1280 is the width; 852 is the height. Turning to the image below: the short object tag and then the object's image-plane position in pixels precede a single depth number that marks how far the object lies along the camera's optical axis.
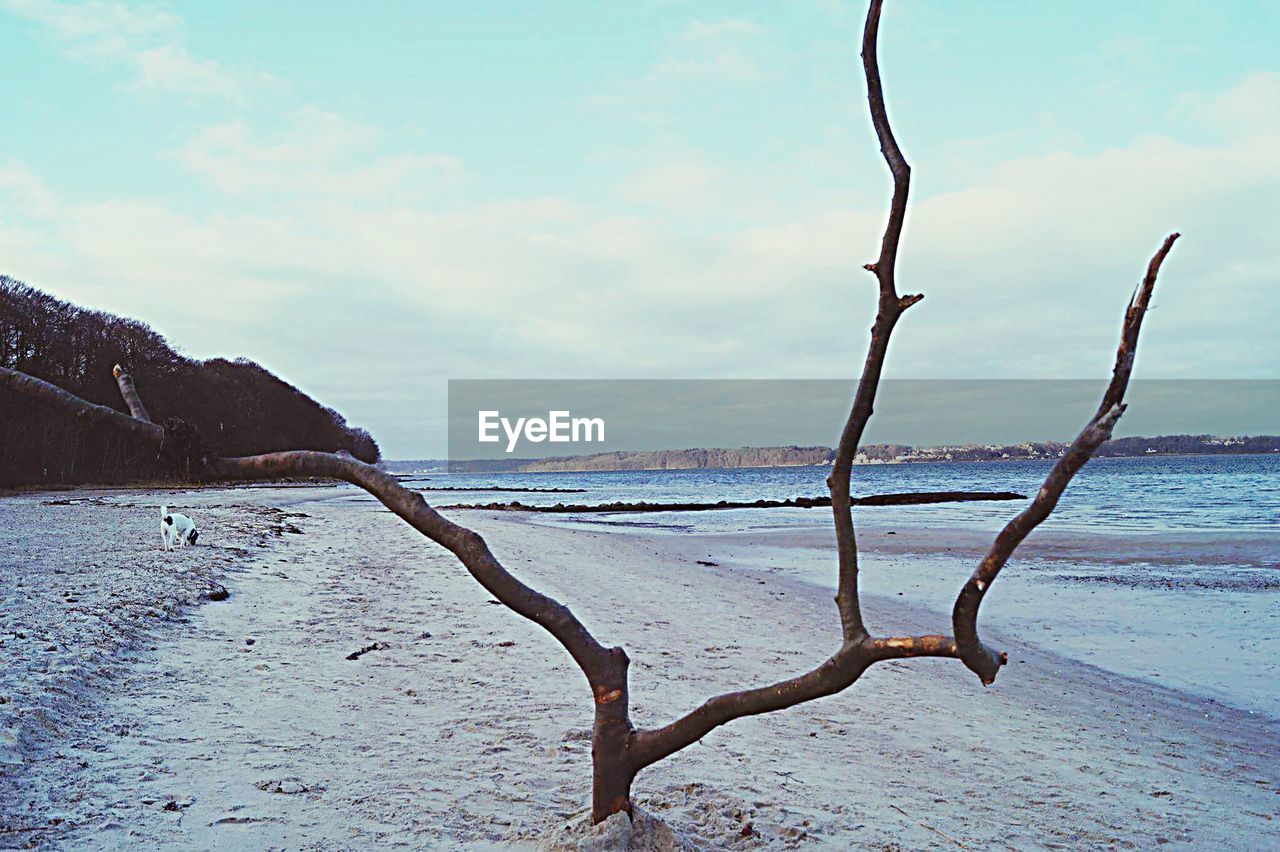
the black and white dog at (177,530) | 10.40
